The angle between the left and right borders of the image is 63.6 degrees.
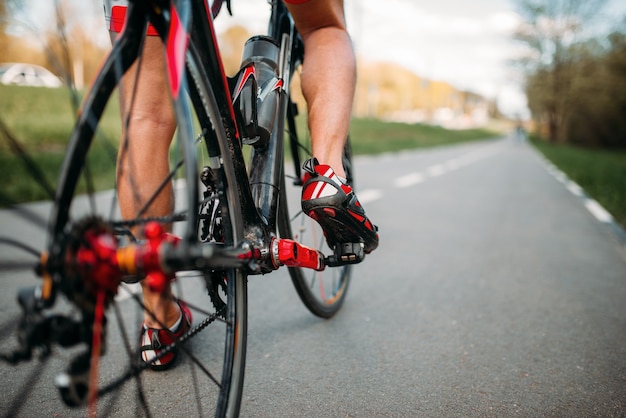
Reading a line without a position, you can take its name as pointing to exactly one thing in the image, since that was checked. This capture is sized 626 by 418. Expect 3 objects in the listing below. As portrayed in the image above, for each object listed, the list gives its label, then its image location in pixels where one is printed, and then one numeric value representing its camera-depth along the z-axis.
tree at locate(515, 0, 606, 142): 34.25
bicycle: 0.83
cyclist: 1.37
